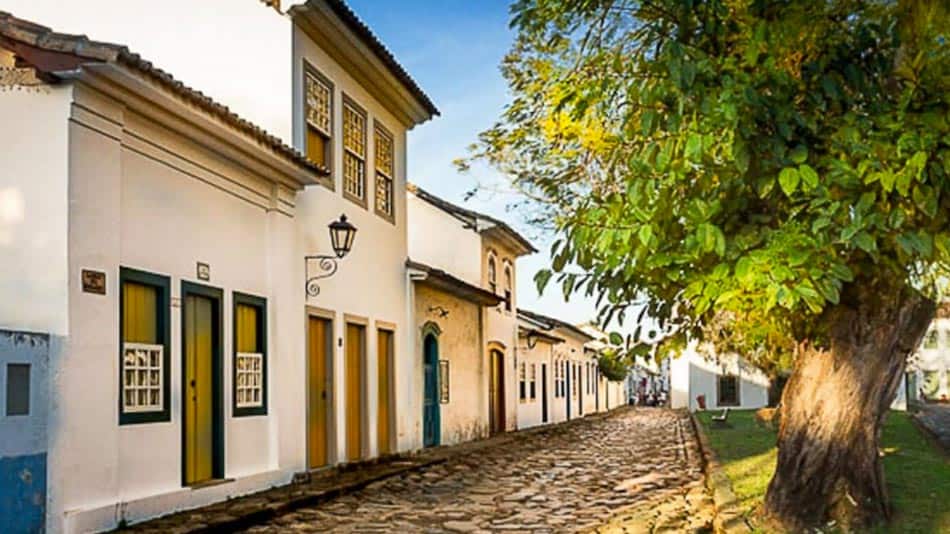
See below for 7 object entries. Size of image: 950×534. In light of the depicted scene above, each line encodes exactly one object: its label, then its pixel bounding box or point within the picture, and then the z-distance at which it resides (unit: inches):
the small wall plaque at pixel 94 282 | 357.4
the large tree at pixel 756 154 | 226.8
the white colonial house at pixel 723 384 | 1904.5
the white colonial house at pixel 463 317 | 847.1
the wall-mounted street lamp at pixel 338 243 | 572.4
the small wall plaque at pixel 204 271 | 453.4
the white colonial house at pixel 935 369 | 2288.9
